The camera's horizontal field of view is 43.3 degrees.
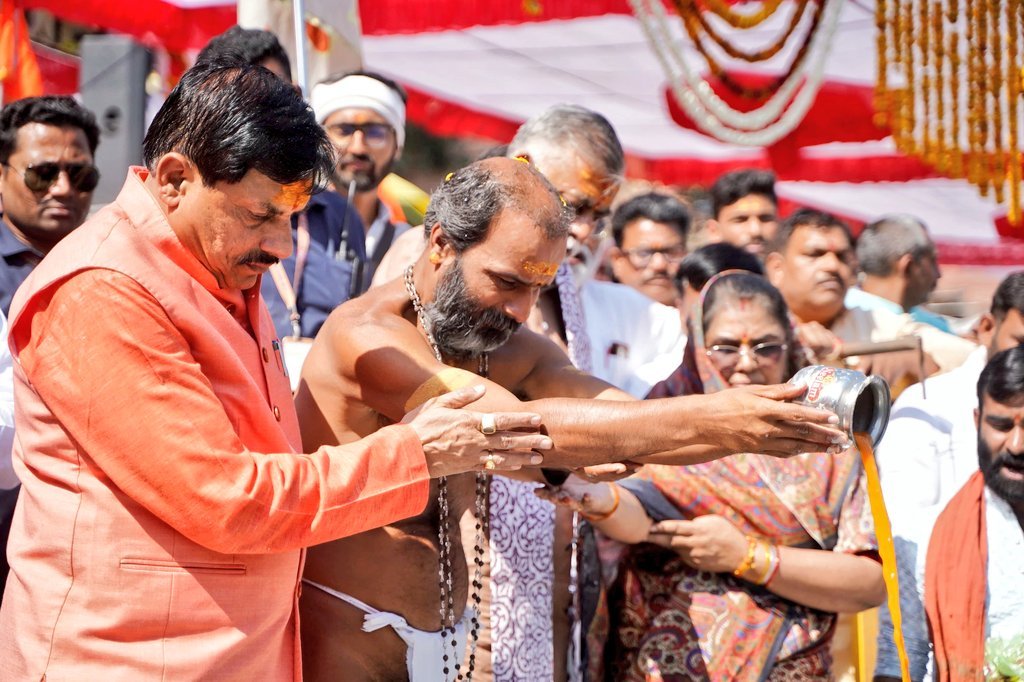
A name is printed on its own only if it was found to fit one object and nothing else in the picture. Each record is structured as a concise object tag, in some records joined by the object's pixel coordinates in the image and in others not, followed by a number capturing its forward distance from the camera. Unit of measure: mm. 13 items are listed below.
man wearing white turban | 4836
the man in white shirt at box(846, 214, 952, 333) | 6516
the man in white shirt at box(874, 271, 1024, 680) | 4148
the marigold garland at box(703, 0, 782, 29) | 5754
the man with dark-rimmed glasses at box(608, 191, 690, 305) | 5762
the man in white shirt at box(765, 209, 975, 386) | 5258
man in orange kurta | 2275
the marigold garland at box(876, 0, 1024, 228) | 5574
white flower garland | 6043
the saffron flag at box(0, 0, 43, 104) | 6301
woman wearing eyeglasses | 3566
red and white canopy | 7133
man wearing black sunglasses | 3984
